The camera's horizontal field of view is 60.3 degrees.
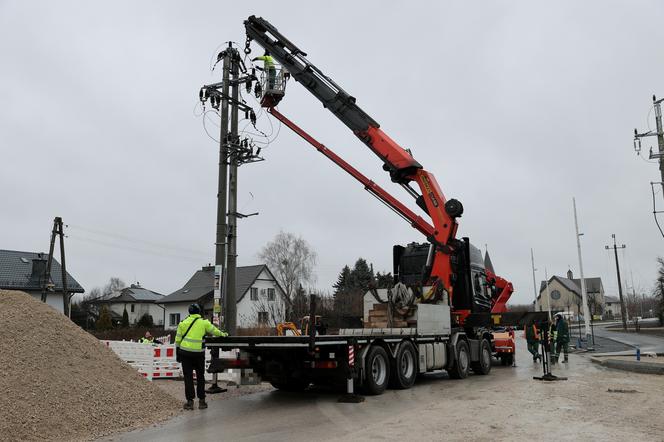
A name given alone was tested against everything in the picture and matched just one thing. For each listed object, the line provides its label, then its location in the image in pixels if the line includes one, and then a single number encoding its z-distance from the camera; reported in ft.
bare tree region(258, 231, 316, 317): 189.47
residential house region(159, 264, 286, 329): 150.10
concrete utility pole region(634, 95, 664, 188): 72.74
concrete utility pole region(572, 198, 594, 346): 94.22
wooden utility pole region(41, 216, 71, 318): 86.12
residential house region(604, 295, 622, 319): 439.59
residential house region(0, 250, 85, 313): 124.36
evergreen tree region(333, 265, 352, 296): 222.79
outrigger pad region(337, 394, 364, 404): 33.68
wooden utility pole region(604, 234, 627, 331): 182.65
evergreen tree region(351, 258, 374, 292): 206.90
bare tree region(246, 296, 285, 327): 138.72
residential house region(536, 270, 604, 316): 334.63
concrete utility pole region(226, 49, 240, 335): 45.60
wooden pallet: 44.39
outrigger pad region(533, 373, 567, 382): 45.83
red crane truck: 43.42
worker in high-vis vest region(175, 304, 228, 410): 32.86
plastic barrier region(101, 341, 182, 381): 47.60
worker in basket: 52.42
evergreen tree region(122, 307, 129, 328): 174.87
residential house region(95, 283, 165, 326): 254.88
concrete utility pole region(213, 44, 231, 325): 44.45
